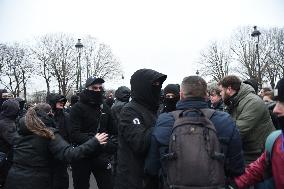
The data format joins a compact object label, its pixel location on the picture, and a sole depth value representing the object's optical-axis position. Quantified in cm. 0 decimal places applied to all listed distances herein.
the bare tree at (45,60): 5312
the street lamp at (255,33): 2442
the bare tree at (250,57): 4941
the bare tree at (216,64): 5691
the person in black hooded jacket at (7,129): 593
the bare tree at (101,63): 5588
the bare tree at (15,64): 5331
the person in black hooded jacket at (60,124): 627
